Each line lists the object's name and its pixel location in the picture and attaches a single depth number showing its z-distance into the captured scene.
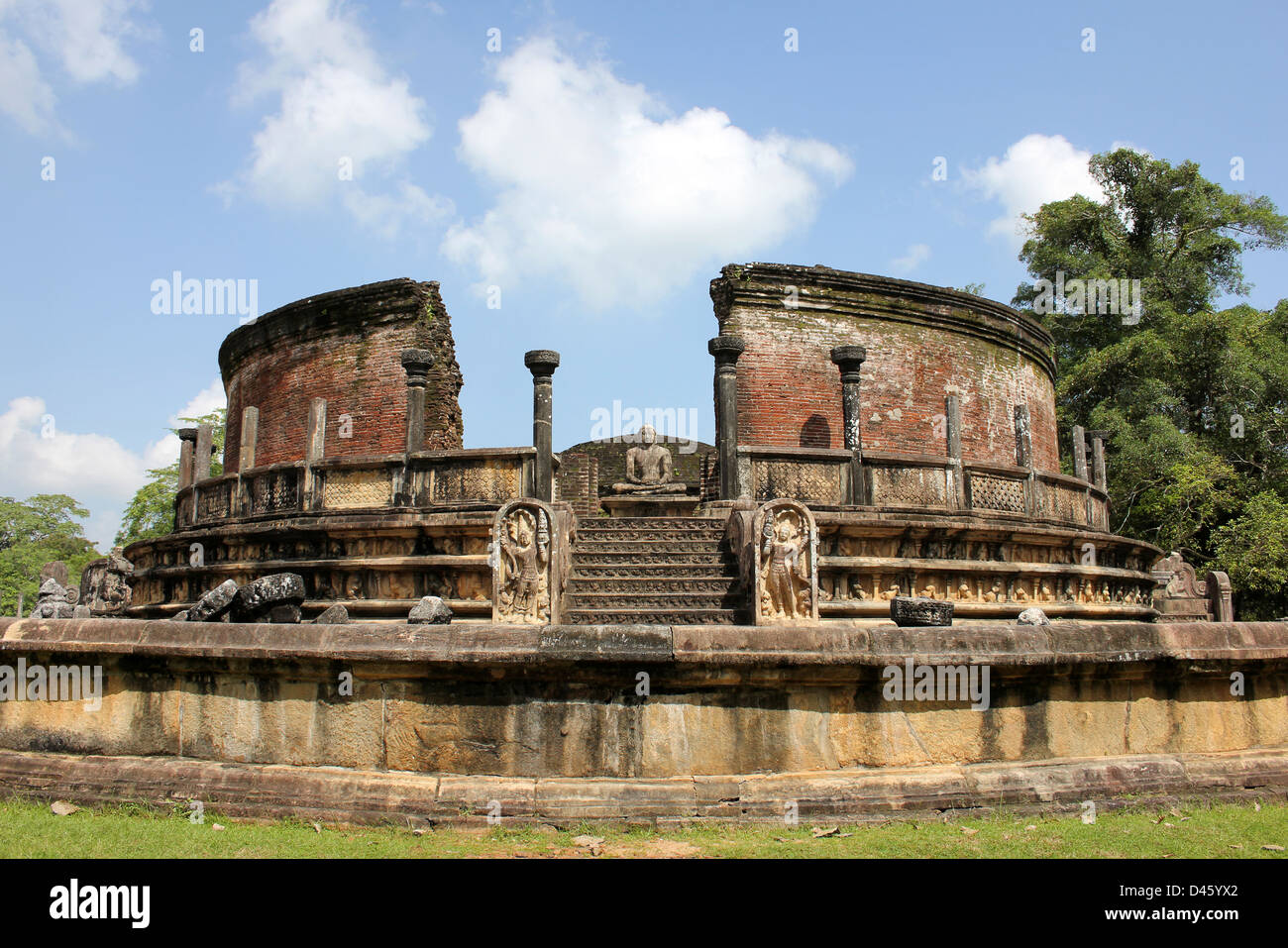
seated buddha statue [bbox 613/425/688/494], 16.42
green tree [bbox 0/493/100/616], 40.50
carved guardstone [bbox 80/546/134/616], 16.30
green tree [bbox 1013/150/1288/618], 18.45
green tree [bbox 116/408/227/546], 33.25
